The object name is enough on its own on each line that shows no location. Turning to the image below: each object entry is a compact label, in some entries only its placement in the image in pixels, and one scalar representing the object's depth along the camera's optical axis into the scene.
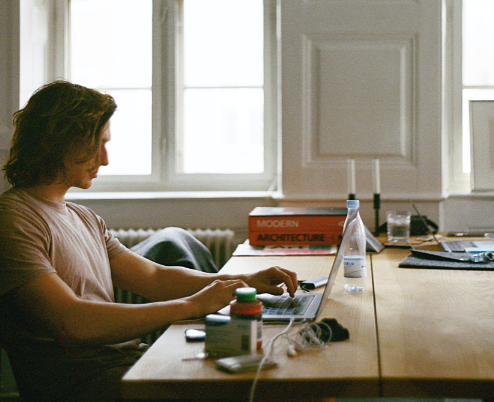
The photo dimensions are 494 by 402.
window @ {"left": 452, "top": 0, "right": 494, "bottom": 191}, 2.69
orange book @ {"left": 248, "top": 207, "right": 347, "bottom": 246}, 1.99
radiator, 2.46
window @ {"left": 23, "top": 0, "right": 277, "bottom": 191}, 2.82
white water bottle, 1.31
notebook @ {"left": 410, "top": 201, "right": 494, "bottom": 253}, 1.82
